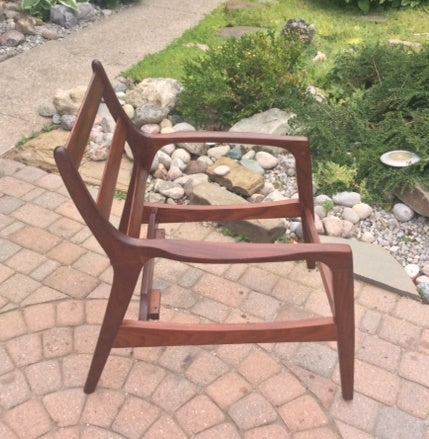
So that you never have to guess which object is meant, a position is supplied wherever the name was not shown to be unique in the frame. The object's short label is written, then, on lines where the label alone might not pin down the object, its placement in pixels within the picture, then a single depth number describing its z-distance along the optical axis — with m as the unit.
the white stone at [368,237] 3.00
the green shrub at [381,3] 6.45
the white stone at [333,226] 3.00
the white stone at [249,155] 3.56
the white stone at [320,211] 3.11
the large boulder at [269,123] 3.64
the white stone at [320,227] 3.03
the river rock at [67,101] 3.96
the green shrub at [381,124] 3.17
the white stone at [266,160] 3.50
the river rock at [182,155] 3.55
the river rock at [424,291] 2.64
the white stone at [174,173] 3.41
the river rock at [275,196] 3.21
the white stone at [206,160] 3.55
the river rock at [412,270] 2.79
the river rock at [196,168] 3.48
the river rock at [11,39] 5.19
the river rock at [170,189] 3.25
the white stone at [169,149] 3.61
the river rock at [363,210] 3.12
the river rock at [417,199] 3.01
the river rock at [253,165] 3.44
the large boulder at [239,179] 3.21
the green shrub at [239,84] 3.74
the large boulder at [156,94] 3.96
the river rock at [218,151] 3.59
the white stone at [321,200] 3.19
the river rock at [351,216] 3.10
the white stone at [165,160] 3.49
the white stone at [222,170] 3.29
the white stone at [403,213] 3.11
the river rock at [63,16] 5.69
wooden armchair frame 1.69
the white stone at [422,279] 2.74
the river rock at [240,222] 2.91
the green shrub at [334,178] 3.25
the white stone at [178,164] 3.48
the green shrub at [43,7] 5.67
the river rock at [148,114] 3.85
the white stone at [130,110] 3.99
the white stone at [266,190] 3.29
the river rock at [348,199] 3.19
